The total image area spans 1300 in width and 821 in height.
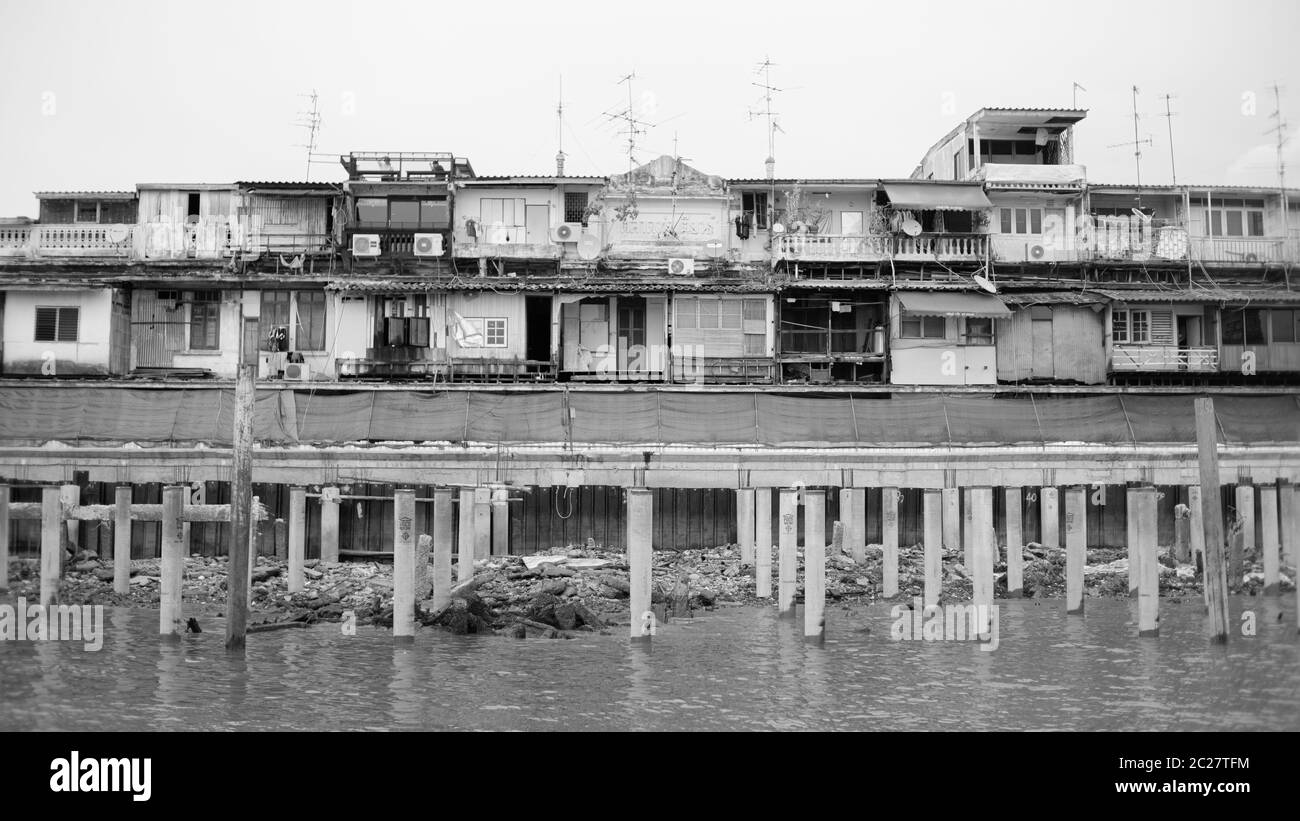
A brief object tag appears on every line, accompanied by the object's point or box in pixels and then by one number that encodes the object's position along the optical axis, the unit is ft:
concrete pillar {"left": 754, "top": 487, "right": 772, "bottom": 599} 85.56
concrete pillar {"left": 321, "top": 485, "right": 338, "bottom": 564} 98.68
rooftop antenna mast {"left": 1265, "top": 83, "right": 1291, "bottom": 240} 88.55
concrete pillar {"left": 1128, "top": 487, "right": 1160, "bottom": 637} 71.97
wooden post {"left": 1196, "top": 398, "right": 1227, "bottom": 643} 67.21
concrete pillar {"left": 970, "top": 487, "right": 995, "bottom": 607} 75.46
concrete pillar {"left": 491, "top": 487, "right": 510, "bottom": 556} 107.45
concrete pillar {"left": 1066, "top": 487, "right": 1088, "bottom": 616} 84.43
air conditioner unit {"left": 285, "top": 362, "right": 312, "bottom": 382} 126.62
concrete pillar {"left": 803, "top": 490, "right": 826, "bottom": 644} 72.08
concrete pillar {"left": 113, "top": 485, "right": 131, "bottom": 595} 84.69
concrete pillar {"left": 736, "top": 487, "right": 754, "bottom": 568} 100.94
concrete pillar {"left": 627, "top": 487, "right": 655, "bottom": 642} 70.44
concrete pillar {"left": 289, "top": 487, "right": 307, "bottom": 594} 87.25
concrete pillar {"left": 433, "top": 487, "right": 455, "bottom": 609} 76.95
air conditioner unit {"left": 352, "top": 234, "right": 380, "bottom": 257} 134.00
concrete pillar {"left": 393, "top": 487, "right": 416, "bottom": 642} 70.74
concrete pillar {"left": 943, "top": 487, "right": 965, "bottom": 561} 104.68
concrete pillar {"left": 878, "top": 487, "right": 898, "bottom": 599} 90.48
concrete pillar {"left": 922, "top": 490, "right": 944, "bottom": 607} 81.97
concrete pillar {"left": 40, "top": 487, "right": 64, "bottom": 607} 78.02
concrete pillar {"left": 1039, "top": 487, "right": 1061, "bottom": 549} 104.27
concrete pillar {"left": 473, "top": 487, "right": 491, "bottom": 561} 101.65
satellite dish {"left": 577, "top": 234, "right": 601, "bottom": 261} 136.56
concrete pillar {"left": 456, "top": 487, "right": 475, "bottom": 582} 82.48
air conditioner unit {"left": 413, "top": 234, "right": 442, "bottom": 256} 135.13
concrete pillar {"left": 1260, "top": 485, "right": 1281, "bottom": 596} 90.27
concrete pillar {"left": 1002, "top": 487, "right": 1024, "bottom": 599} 89.27
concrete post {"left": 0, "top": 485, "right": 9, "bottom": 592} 78.59
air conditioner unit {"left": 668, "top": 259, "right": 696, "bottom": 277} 136.67
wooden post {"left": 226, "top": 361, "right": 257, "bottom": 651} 66.90
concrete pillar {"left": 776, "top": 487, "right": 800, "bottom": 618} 79.25
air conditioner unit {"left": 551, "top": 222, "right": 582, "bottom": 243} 137.49
